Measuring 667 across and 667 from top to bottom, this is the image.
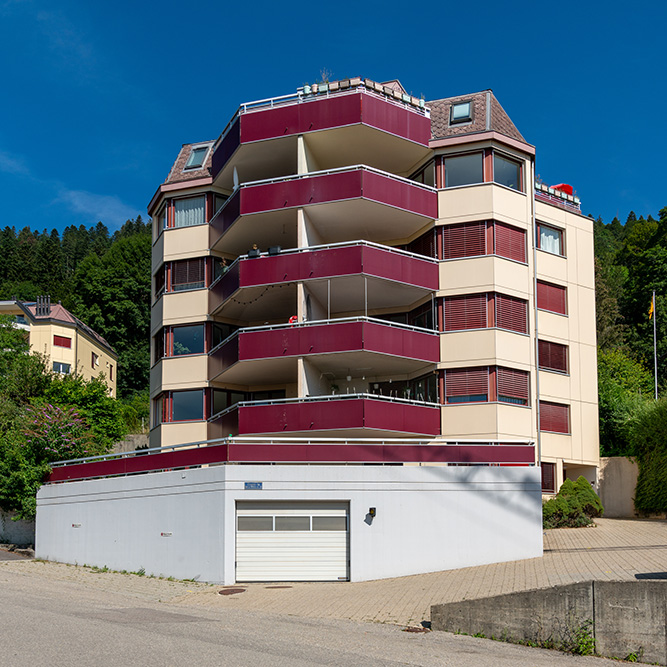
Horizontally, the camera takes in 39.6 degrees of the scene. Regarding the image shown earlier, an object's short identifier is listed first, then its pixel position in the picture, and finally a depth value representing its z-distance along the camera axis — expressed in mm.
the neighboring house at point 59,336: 68625
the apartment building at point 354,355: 24938
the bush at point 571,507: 29797
